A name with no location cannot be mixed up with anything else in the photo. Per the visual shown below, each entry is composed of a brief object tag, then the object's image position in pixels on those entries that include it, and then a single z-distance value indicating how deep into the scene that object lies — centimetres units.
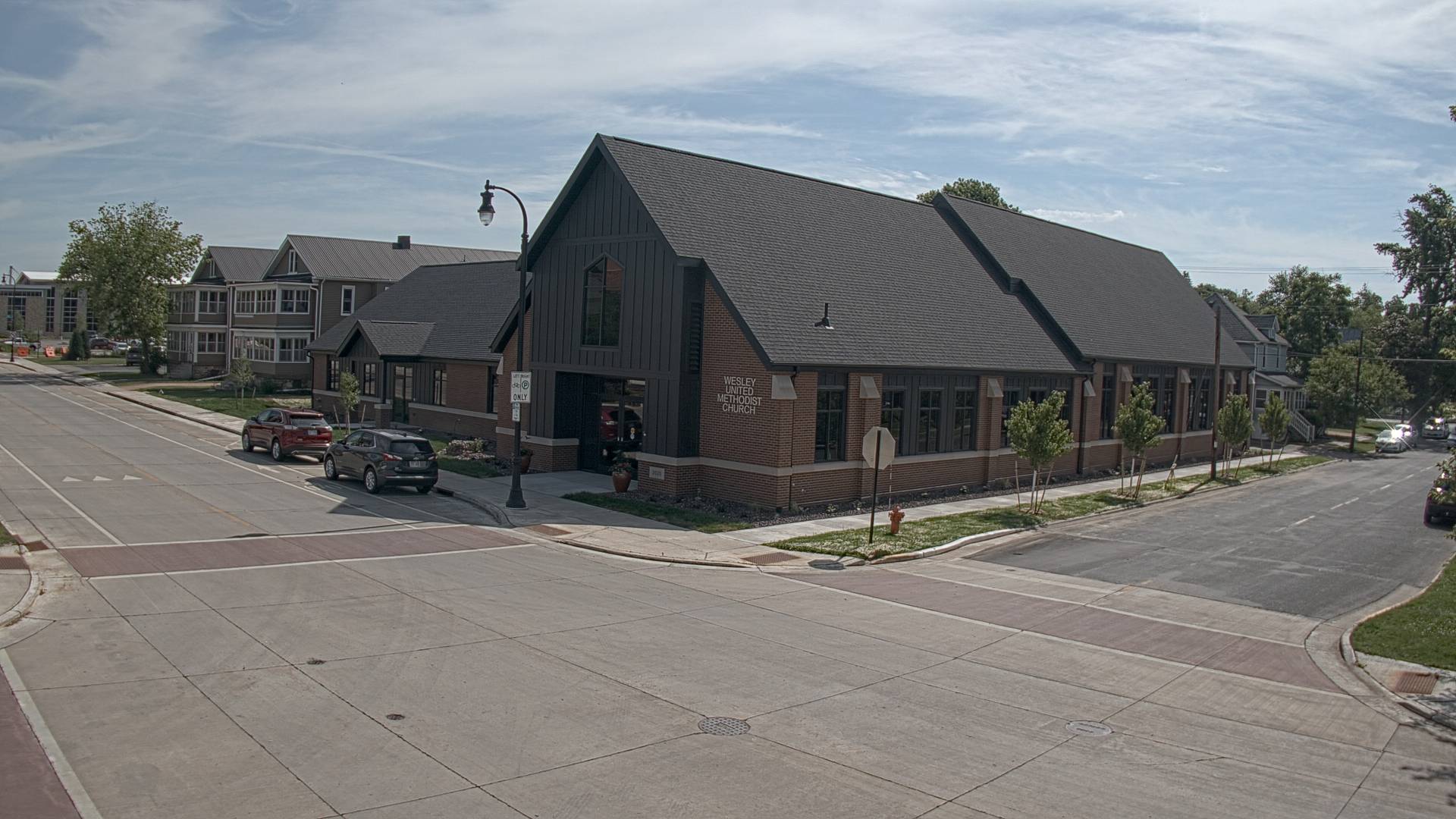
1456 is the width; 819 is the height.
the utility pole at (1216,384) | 4201
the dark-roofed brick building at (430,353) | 4266
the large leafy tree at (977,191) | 8231
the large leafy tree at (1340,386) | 6950
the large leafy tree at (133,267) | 7538
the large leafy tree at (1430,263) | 8544
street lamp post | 2595
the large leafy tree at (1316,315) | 8675
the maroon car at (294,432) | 3488
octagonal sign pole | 2334
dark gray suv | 2852
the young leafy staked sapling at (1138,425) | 3341
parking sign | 2709
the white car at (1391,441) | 6856
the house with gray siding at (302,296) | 6594
